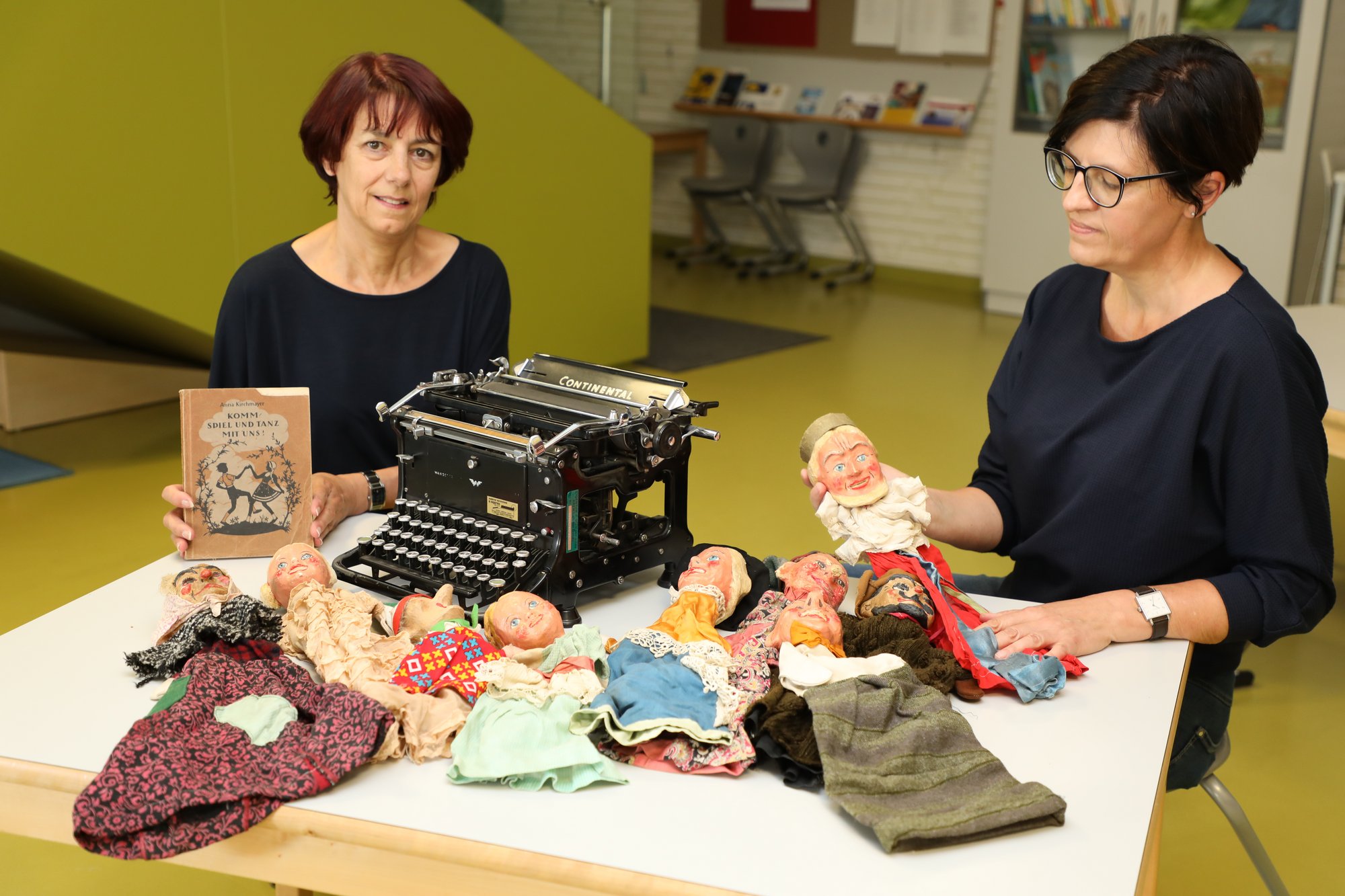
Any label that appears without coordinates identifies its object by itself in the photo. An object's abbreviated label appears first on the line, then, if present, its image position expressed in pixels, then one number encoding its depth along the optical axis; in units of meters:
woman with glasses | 1.76
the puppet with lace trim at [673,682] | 1.39
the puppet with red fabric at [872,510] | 1.77
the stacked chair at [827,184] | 8.43
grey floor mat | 6.43
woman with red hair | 2.35
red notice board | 8.64
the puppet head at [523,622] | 1.63
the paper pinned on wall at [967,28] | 7.89
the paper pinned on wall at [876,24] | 8.23
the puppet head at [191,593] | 1.68
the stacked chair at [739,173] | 8.80
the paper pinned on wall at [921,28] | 8.07
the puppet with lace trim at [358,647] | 1.41
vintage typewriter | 1.81
